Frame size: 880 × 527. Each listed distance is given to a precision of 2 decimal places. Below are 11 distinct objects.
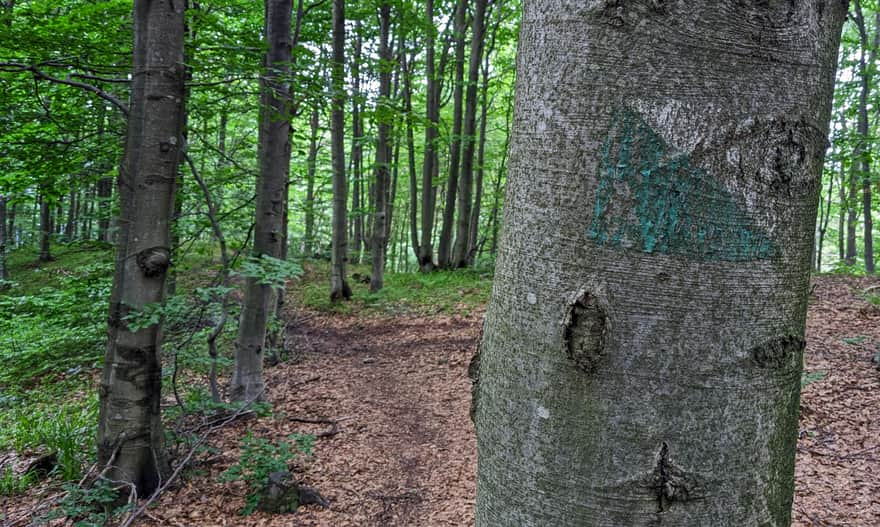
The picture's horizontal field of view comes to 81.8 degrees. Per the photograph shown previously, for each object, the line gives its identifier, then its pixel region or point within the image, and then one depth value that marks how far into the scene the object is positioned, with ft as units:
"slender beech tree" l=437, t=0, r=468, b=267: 46.47
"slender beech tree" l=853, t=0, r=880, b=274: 23.49
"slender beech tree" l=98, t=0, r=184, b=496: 11.38
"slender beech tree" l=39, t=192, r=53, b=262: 62.95
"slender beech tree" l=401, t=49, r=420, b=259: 52.23
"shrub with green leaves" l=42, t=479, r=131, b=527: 10.78
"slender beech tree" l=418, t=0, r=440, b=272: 48.83
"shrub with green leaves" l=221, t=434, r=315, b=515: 12.94
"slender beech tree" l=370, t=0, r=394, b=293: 40.39
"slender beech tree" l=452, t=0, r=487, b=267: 43.39
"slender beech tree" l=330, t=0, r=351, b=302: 33.42
